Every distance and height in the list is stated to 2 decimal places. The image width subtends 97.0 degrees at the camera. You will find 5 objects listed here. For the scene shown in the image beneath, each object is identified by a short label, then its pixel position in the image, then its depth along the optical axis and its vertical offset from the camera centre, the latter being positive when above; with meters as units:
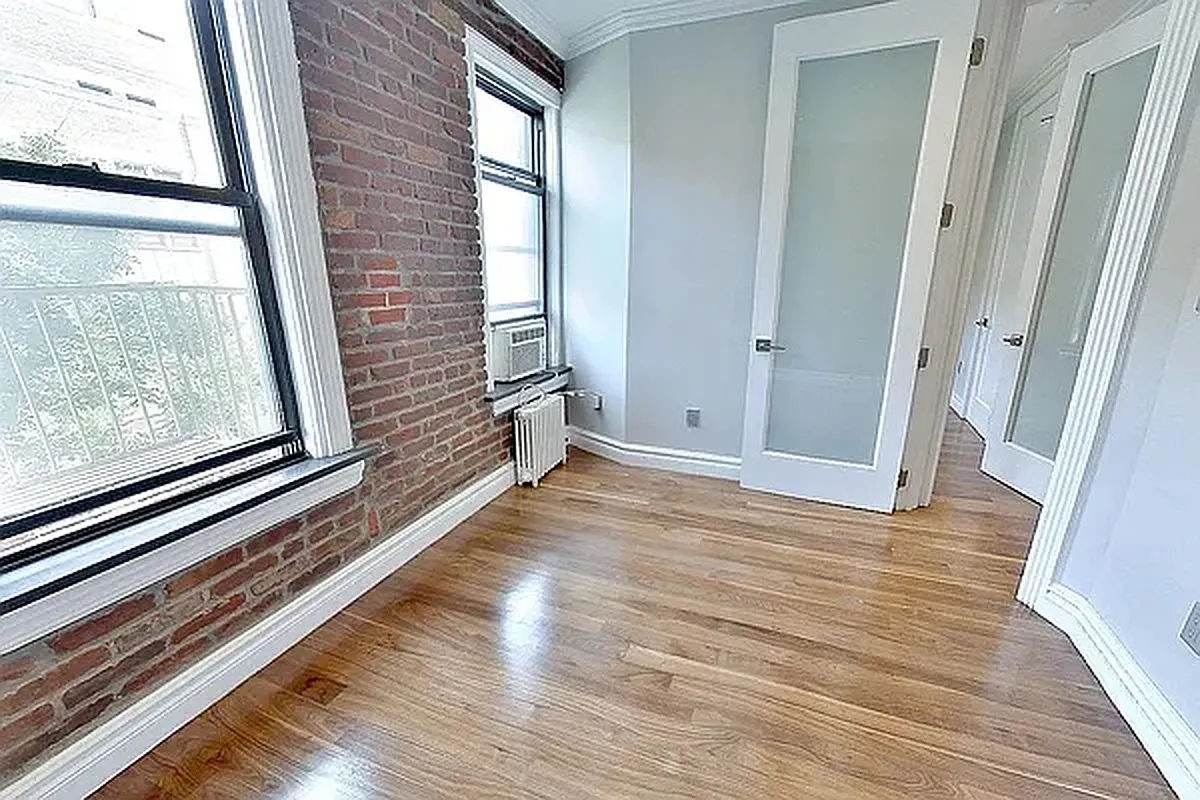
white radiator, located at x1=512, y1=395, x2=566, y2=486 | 3.04 -1.02
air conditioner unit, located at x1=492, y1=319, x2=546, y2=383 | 3.03 -0.53
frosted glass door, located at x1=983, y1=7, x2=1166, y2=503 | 2.73 +0.04
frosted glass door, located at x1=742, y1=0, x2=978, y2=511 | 2.42 +0.09
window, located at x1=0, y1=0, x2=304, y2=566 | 1.19 -0.02
